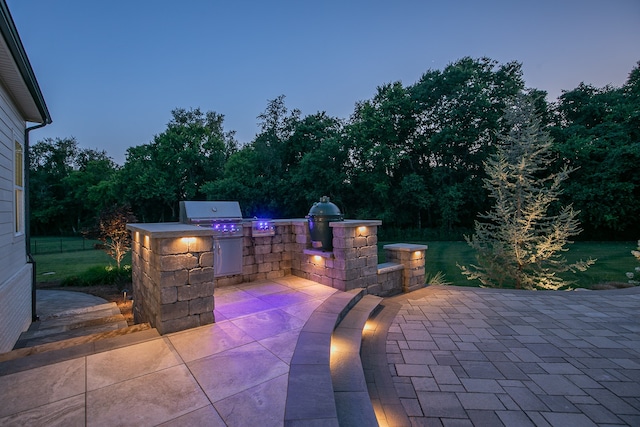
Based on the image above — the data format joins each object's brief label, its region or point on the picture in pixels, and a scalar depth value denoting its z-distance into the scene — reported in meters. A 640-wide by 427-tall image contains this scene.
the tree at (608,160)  14.81
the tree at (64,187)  27.12
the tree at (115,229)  9.28
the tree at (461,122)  16.23
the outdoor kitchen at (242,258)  3.10
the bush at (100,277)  9.12
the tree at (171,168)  21.95
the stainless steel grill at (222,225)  4.71
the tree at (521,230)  7.16
